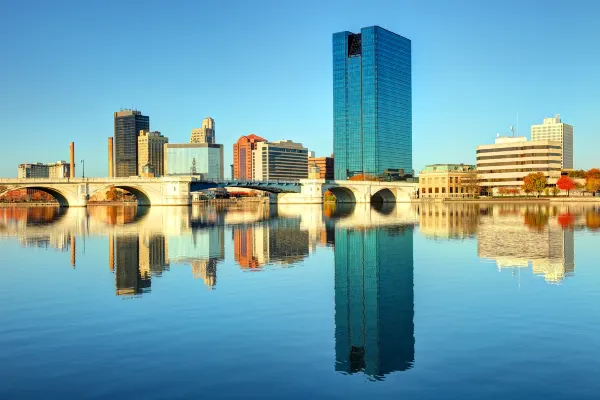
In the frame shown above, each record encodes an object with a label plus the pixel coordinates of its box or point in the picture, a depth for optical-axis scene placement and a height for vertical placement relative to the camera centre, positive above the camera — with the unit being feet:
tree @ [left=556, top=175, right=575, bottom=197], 636.48 +7.44
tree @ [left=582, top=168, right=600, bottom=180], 622.54 +18.40
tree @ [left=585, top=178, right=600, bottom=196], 583.21 +5.34
